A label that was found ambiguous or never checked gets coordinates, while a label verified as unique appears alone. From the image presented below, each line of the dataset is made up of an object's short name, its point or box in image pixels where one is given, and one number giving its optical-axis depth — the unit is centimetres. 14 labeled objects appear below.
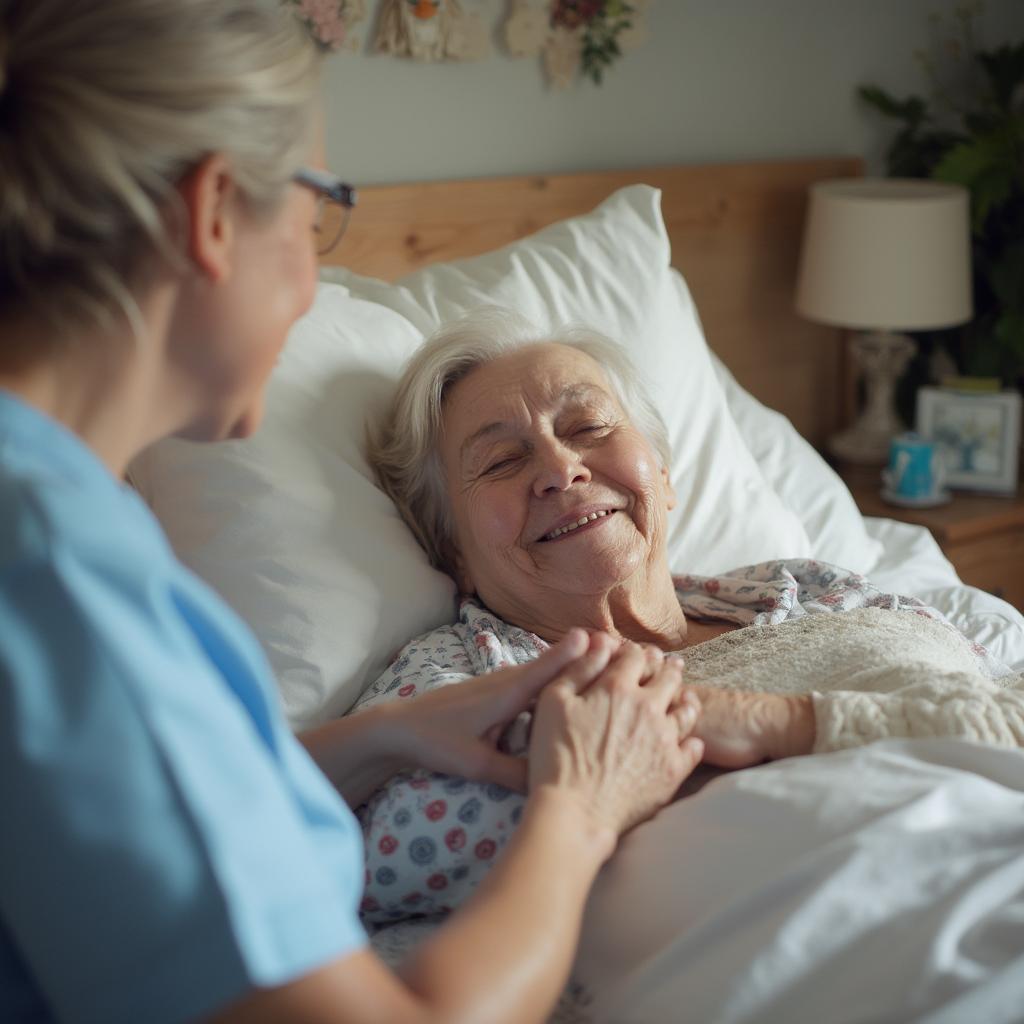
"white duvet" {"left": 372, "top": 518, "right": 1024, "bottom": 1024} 94
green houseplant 298
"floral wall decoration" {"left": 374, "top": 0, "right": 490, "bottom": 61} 239
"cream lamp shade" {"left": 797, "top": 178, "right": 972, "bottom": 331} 278
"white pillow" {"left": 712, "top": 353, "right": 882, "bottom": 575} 222
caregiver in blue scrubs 67
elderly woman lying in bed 120
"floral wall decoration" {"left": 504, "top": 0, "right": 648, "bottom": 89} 255
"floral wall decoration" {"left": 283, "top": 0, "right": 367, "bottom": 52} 228
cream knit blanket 119
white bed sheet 191
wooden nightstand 269
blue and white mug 277
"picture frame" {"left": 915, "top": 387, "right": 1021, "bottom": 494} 284
